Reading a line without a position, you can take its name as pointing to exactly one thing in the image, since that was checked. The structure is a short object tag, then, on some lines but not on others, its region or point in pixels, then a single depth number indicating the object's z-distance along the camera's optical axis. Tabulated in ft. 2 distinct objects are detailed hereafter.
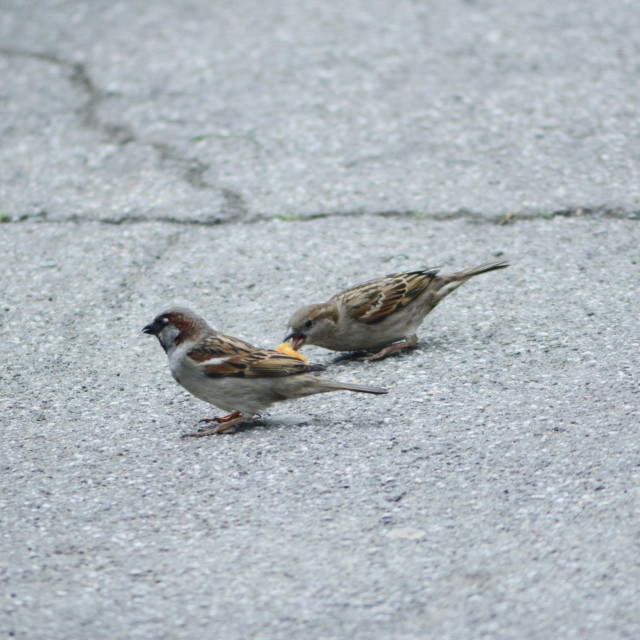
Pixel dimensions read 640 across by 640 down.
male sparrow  28.19
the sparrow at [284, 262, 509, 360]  32.48
